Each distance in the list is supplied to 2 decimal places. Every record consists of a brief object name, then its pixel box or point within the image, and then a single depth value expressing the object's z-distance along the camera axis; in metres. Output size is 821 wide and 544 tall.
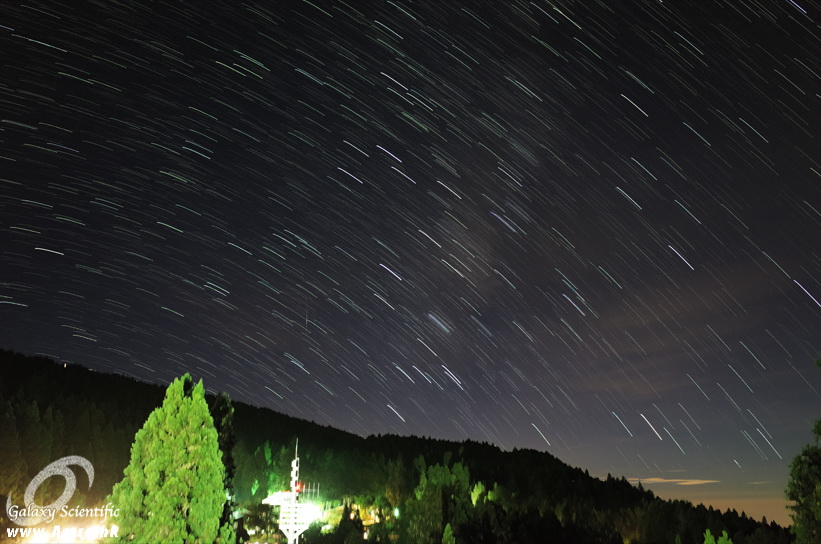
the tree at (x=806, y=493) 12.20
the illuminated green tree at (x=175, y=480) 17.25
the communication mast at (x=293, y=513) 26.69
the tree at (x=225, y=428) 29.56
